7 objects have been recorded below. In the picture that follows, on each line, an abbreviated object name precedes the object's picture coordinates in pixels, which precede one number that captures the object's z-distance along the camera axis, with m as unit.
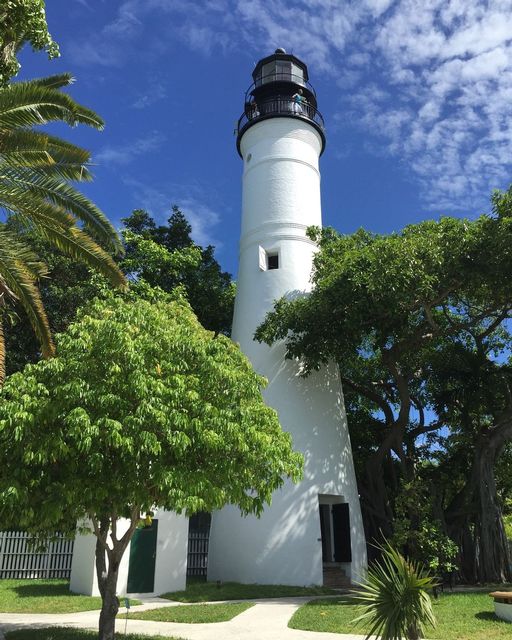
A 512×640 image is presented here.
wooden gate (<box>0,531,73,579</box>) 16.72
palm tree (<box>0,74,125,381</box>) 9.09
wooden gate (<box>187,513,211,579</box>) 19.30
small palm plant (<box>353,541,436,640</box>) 6.10
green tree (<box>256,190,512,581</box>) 15.40
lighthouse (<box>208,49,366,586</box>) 16.06
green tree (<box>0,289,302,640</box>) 7.46
